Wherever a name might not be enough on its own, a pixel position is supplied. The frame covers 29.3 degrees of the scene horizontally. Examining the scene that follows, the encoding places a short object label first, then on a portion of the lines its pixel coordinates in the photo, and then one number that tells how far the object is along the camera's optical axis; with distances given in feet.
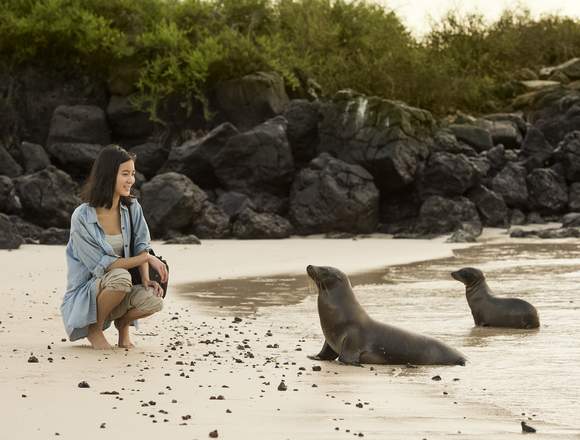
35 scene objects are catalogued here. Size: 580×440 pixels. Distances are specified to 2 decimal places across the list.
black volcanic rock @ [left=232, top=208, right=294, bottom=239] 73.61
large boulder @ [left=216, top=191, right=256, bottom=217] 77.30
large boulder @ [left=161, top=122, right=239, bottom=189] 82.07
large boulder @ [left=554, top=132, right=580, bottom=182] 87.92
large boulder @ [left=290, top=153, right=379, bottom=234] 77.30
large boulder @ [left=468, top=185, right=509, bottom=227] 81.41
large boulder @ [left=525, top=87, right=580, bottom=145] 96.12
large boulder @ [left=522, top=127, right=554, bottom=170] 89.25
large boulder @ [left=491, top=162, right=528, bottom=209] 84.58
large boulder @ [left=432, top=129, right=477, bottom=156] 85.40
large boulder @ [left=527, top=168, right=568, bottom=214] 85.05
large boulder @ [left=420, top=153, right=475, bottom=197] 81.00
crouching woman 27.78
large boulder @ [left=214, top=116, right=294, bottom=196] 81.30
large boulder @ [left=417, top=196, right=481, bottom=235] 78.43
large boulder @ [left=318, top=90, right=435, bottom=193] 81.35
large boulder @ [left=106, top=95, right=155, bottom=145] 90.79
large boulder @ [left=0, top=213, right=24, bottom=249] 61.62
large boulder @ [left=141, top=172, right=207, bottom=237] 72.69
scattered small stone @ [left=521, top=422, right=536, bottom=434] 19.15
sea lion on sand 27.30
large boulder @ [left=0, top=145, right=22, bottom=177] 82.43
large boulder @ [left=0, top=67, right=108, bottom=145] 91.61
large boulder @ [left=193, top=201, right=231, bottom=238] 73.61
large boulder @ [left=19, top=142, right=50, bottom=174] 84.79
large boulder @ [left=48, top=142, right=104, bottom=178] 85.46
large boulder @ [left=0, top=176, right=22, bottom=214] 74.79
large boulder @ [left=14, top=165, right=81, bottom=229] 74.02
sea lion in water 34.42
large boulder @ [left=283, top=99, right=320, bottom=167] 85.05
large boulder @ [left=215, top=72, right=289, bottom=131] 89.04
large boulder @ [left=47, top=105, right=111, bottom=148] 87.66
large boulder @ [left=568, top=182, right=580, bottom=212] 84.79
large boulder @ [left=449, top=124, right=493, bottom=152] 91.25
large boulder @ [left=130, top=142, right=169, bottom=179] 85.61
